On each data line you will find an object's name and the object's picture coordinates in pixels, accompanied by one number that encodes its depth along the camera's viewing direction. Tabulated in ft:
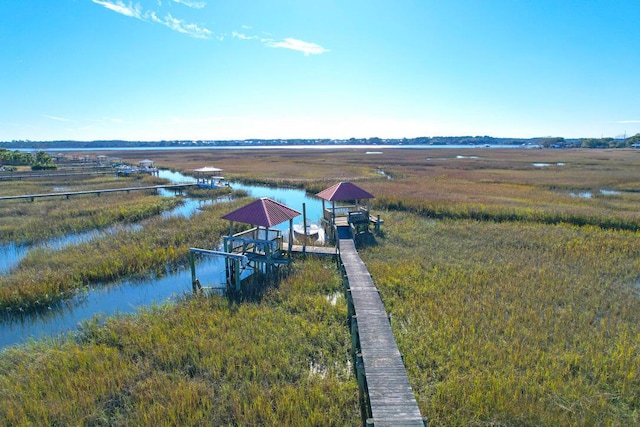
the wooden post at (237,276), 44.09
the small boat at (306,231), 69.36
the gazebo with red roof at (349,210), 66.49
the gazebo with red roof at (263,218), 50.06
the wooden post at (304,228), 65.59
